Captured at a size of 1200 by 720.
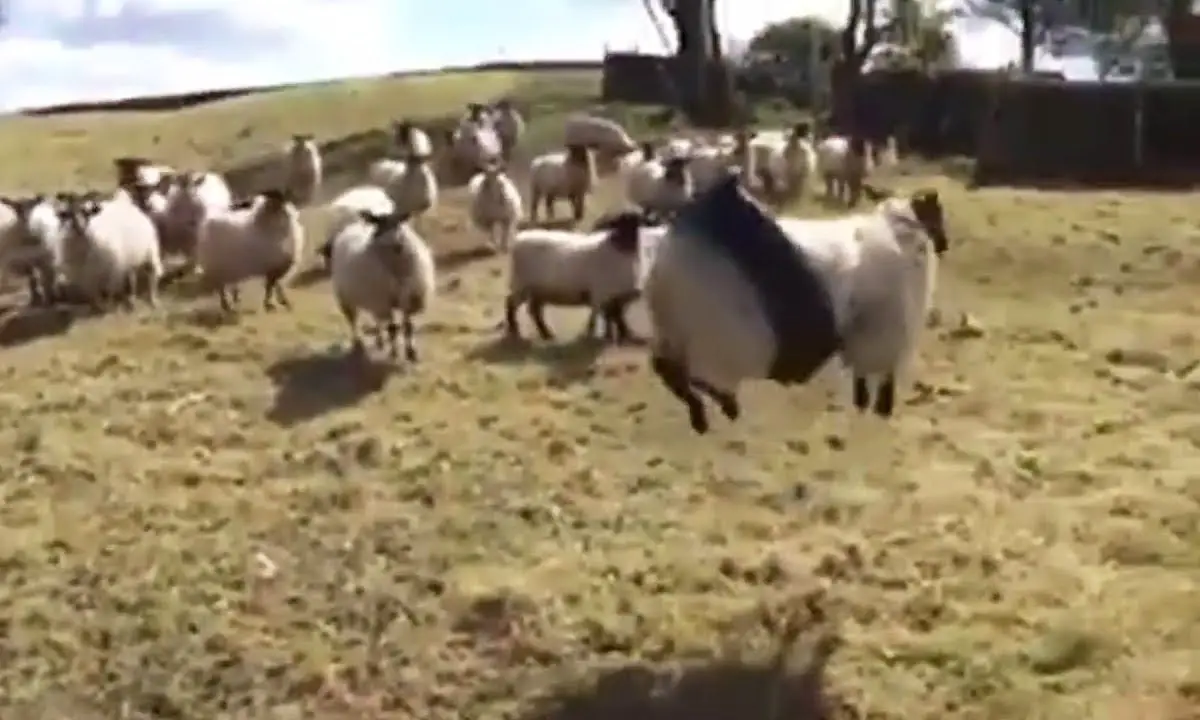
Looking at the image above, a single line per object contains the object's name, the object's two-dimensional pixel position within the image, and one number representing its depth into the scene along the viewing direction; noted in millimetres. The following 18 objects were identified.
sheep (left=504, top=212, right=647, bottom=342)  15859
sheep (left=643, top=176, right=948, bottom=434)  9797
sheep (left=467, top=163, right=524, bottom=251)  21078
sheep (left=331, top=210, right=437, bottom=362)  15539
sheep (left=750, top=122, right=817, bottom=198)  25281
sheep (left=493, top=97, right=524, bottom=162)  31656
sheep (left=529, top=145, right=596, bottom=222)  23406
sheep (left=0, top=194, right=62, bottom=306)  18469
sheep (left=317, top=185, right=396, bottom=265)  19750
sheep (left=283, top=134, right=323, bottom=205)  26797
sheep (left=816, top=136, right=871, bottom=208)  25328
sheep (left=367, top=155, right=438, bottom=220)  22516
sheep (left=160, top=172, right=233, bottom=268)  20703
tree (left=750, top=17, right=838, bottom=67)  49156
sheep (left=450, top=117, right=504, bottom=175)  28578
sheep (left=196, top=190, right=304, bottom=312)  17891
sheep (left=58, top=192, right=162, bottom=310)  18188
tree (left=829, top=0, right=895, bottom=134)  33844
